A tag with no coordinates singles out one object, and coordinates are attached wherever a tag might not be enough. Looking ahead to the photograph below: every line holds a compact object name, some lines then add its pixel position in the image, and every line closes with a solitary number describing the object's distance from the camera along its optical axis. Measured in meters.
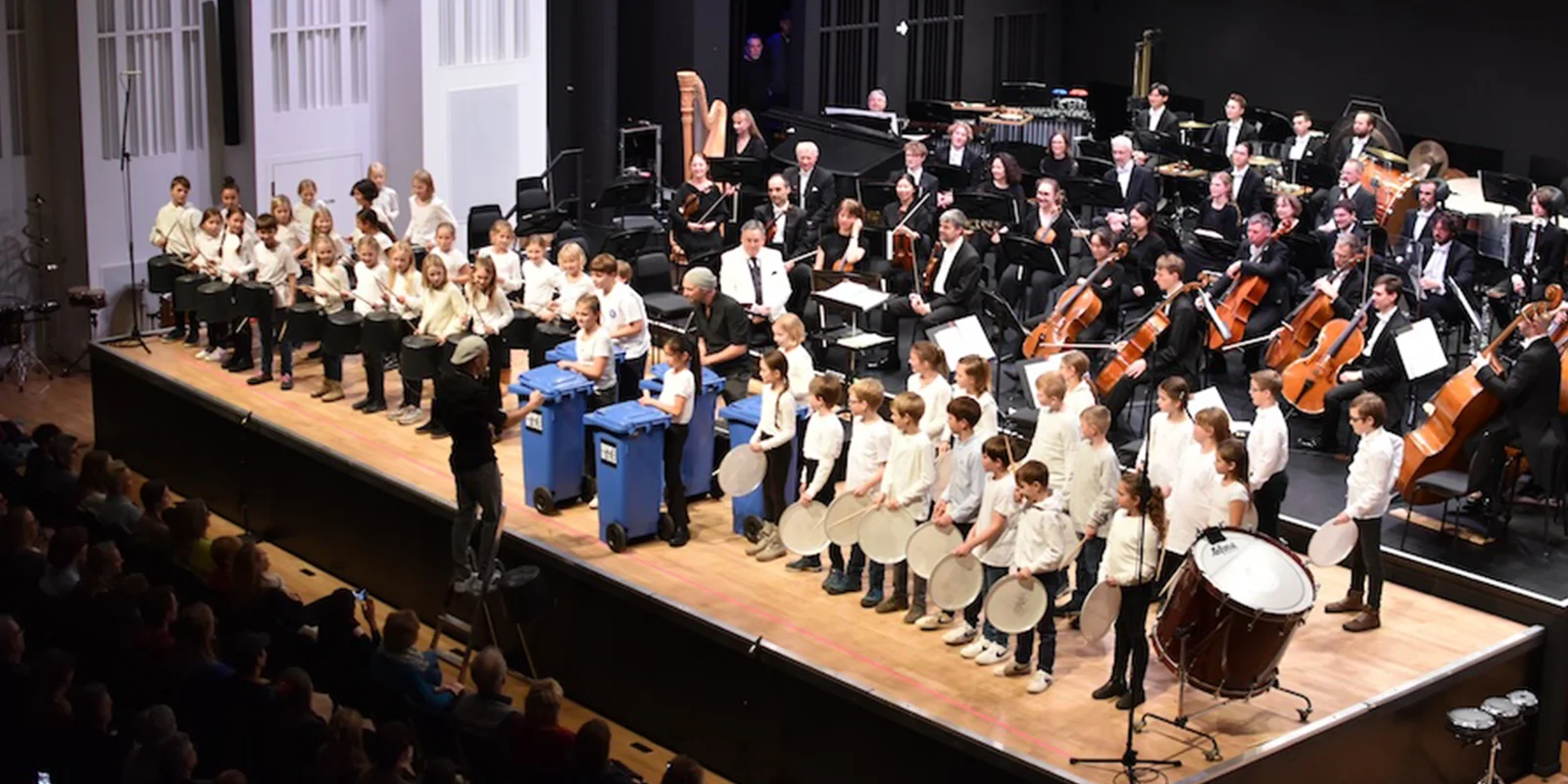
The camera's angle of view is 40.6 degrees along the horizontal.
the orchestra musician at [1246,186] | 15.84
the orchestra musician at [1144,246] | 14.16
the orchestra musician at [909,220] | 14.73
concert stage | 9.20
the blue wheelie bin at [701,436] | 11.63
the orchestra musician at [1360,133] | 16.66
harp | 18.00
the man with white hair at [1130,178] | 16.06
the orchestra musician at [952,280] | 13.87
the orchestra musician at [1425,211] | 14.41
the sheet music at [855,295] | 12.81
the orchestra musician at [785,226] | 14.81
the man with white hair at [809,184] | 15.77
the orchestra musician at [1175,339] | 12.70
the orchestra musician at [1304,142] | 17.30
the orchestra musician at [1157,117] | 18.56
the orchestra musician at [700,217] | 15.57
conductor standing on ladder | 10.22
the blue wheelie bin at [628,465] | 11.00
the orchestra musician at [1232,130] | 17.72
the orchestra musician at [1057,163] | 16.80
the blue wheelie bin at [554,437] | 11.52
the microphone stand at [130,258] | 14.64
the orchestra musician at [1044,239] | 14.91
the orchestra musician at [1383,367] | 12.36
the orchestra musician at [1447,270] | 13.77
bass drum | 8.85
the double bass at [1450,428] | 11.38
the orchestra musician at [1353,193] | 15.22
